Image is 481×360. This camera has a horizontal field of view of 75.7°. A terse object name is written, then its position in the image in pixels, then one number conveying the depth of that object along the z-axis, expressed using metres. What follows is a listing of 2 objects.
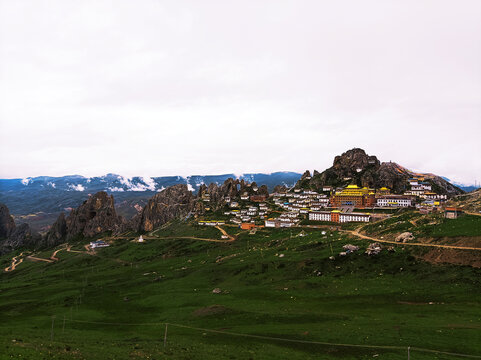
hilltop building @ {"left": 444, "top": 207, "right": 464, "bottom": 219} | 129.75
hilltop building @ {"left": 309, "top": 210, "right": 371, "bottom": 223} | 191.62
